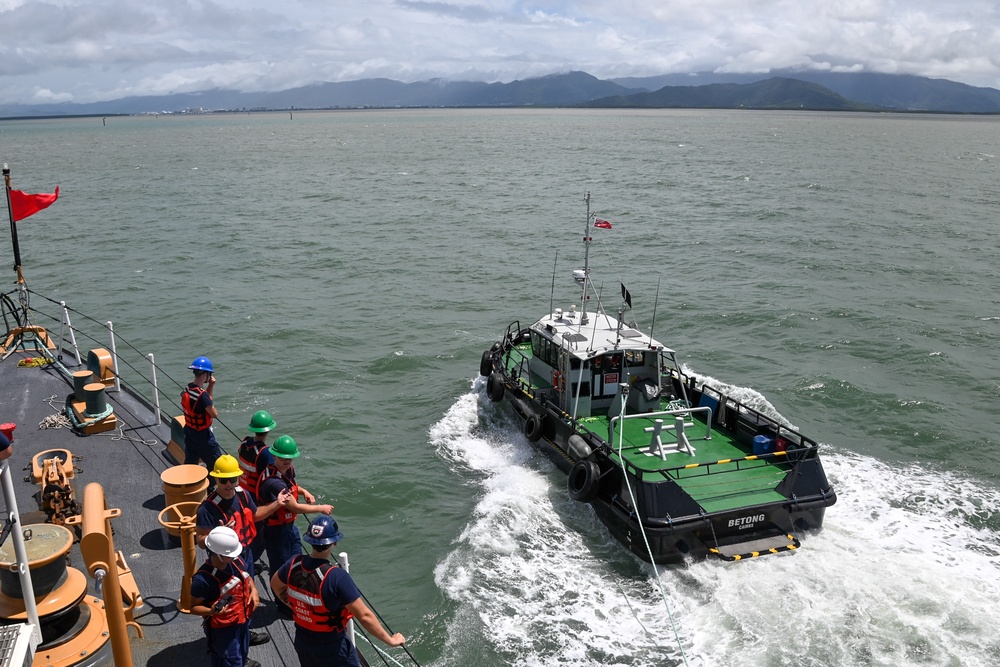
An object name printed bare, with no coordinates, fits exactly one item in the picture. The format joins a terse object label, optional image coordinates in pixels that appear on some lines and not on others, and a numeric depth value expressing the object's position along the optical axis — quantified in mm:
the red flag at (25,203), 13125
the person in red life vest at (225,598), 5203
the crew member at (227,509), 5934
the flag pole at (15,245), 12691
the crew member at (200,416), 8453
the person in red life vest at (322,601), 5164
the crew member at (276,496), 6750
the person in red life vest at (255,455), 7148
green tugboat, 11141
